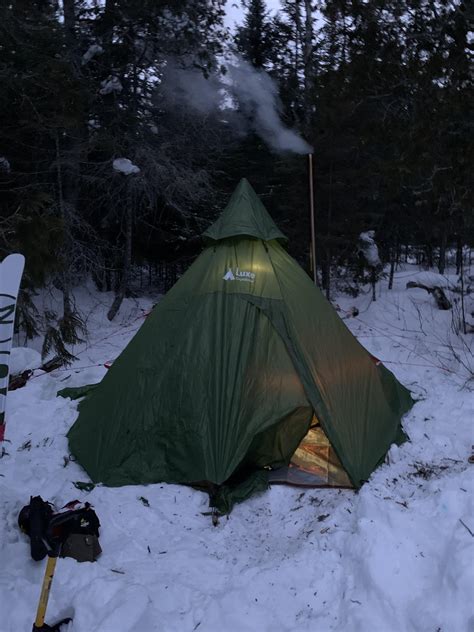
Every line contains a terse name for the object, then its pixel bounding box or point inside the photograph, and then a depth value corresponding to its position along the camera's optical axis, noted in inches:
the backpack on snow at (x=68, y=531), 123.3
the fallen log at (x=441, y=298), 439.3
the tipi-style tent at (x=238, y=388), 167.8
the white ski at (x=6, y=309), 126.0
